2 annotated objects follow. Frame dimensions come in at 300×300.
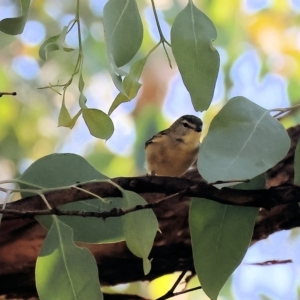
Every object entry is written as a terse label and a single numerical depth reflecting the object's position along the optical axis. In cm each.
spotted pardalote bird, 770
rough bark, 756
